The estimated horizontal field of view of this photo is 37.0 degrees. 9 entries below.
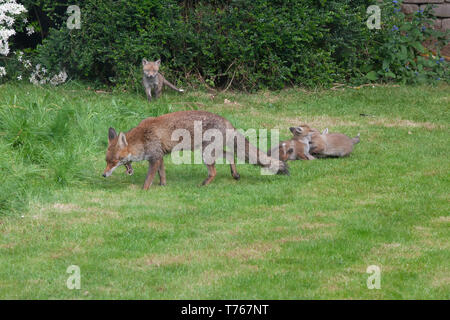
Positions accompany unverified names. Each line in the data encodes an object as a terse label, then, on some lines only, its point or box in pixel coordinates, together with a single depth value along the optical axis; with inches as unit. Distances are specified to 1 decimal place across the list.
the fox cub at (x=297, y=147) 409.7
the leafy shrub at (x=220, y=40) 593.6
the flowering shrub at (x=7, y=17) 600.1
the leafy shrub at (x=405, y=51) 623.8
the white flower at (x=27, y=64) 658.8
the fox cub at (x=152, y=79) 570.9
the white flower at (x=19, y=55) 663.8
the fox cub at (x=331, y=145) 412.8
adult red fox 348.2
